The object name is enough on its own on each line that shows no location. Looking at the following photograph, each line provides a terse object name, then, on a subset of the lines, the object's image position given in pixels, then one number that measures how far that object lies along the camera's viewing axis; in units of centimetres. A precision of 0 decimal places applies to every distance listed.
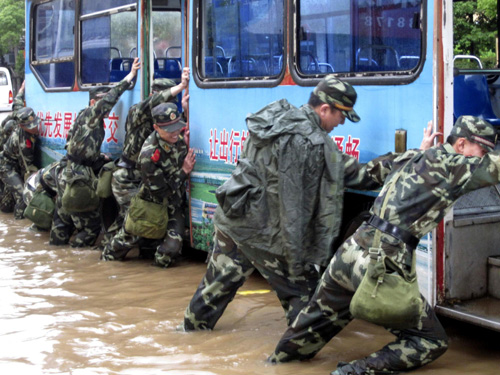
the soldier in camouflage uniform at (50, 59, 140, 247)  705
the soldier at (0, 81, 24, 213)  978
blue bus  410
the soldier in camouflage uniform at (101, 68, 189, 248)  653
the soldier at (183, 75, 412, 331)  399
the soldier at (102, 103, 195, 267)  604
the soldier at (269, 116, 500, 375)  341
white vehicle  1895
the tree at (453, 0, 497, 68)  1280
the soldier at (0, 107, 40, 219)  885
